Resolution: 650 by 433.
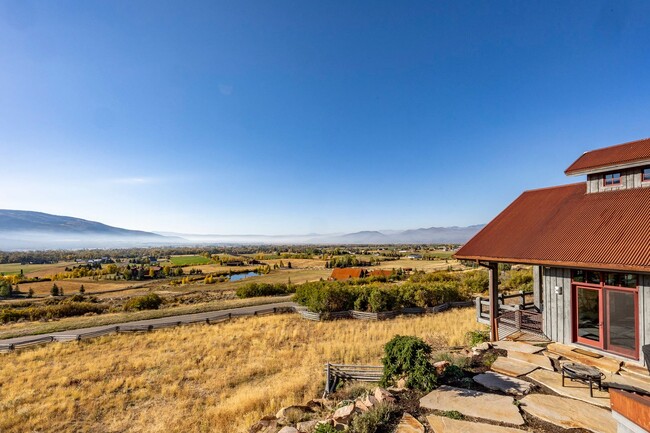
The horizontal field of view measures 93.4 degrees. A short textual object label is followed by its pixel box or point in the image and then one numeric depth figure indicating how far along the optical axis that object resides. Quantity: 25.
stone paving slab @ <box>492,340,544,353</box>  8.84
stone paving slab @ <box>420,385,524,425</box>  5.52
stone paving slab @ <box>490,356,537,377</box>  7.45
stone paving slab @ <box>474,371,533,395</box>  6.57
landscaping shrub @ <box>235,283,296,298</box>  42.81
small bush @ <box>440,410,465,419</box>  5.54
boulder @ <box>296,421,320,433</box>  5.78
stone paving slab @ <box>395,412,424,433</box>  5.18
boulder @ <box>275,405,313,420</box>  6.89
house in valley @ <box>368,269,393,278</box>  51.41
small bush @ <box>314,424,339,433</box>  5.22
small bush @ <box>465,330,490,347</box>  12.23
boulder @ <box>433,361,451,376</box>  7.78
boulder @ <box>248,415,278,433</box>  6.70
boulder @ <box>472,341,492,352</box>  9.52
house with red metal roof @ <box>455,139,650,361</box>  7.90
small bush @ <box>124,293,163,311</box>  35.38
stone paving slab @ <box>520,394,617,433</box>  5.17
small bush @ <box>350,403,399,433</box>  5.21
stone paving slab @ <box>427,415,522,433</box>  5.05
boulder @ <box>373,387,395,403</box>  6.19
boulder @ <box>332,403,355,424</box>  5.65
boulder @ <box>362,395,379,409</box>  5.96
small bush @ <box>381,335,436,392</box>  6.88
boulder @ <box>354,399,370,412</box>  5.87
